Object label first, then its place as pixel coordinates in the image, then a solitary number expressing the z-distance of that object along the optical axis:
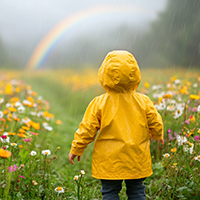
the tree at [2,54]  22.37
